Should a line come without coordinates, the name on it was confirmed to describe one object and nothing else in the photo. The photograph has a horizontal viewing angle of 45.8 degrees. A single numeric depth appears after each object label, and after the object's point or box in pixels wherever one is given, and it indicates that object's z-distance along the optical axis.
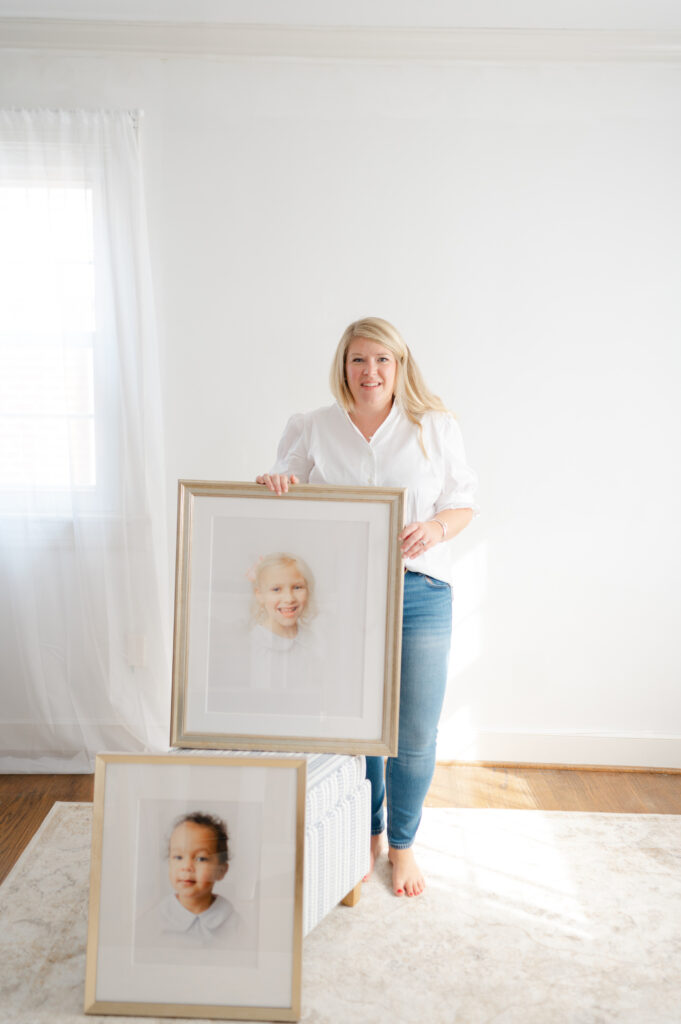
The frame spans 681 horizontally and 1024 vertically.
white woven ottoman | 1.82
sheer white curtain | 2.79
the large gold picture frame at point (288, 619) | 1.72
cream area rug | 1.70
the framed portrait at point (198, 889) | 1.61
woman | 2.05
